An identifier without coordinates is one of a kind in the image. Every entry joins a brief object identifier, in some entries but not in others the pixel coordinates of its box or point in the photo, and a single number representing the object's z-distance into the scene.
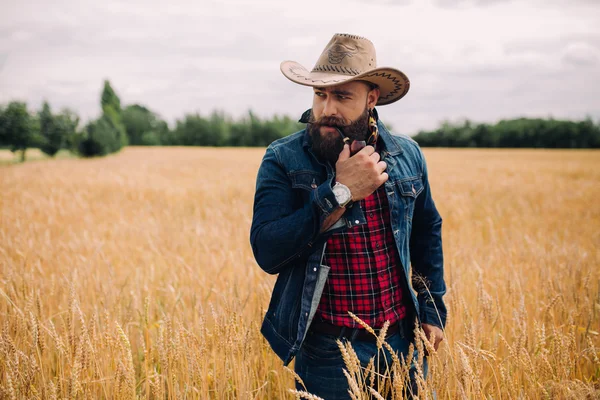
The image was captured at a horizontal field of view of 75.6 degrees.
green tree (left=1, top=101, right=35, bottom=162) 33.44
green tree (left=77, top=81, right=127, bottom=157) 33.72
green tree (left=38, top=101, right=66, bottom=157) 38.75
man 1.55
